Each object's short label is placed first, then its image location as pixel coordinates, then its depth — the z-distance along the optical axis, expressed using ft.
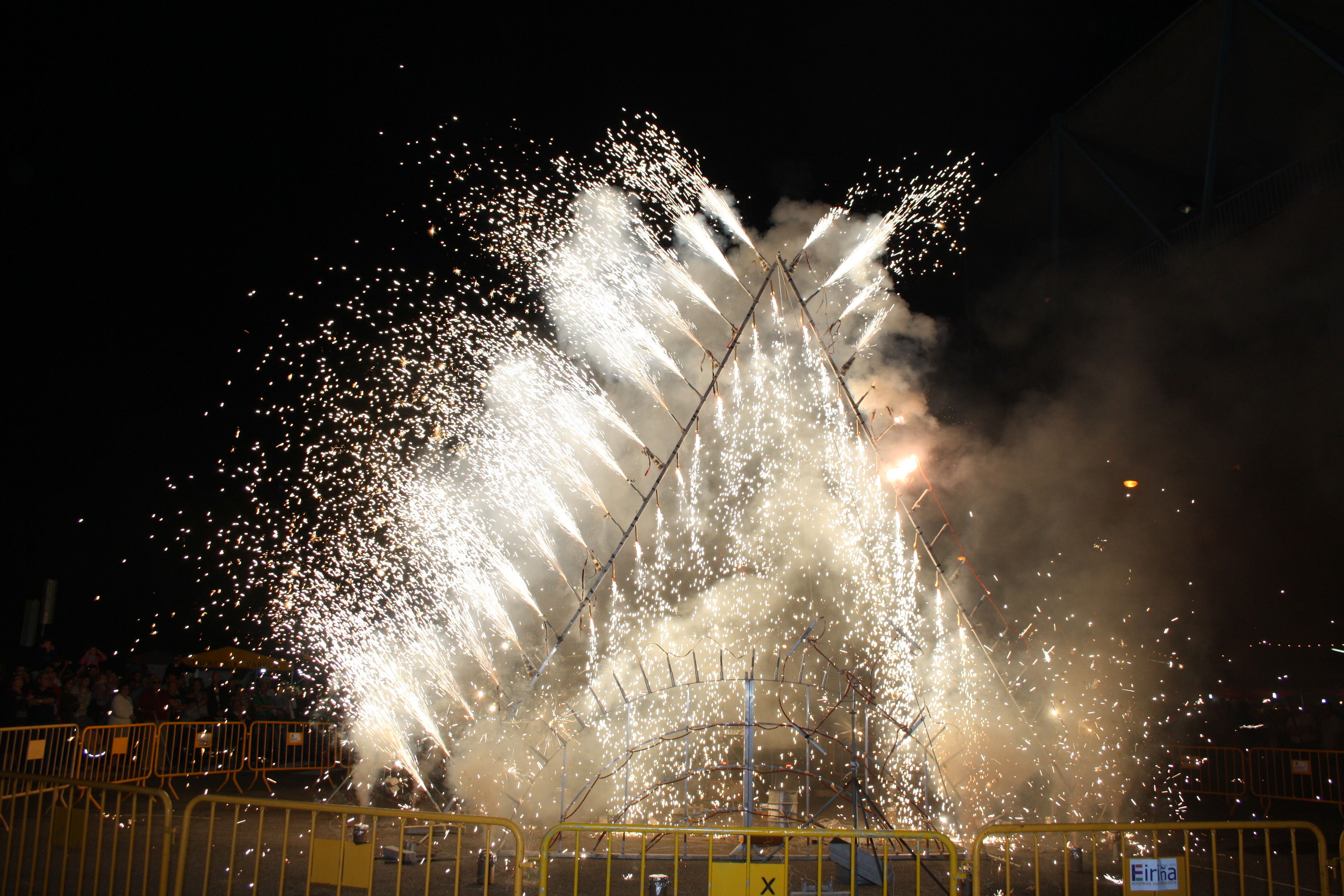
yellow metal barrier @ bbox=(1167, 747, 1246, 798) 27.02
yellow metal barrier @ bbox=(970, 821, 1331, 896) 11.57
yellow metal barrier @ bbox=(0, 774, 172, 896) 11.68
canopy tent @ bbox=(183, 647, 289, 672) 45.39
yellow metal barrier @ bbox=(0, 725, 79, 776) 22.53
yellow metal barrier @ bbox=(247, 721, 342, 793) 32.37
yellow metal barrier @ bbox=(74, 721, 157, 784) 25.89
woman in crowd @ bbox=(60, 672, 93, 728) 27.32
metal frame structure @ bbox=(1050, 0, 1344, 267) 28.02
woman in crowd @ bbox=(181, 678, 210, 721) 33.63
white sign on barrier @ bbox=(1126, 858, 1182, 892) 11.74
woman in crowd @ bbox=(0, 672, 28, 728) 26.00
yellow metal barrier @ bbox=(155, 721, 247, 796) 29.35
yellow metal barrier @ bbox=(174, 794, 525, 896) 11.41
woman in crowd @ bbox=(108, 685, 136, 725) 27.73
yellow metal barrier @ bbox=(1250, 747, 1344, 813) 25.11
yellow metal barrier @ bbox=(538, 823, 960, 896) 11.08
